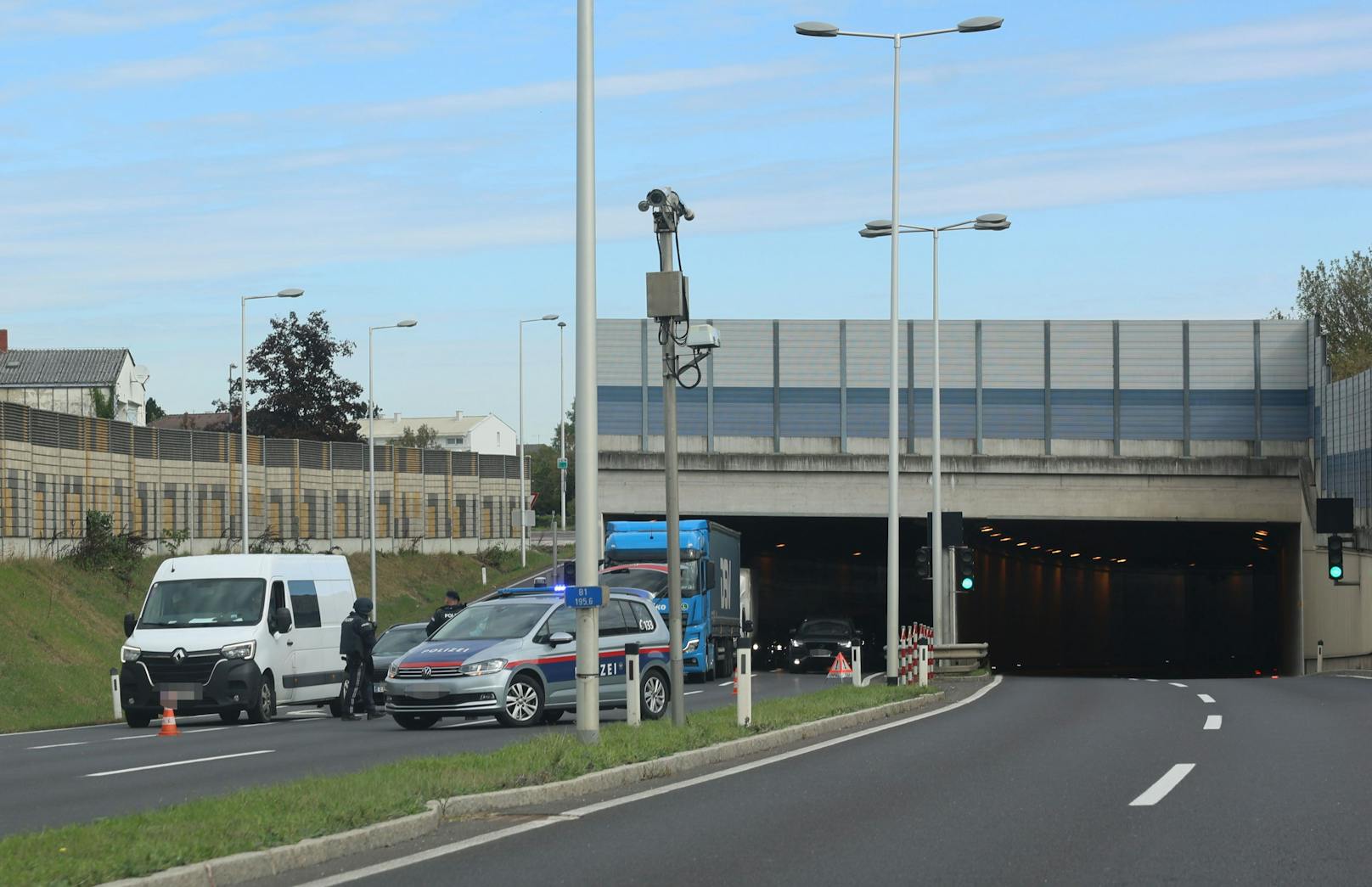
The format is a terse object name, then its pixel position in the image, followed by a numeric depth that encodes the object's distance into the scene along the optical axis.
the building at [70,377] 107.62
